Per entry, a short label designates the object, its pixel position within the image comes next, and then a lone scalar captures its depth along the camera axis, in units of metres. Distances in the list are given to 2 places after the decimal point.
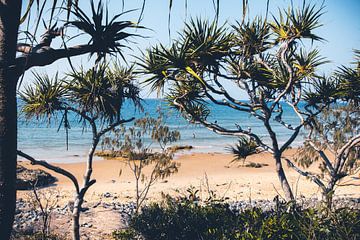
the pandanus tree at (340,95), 6.62
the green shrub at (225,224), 4.73
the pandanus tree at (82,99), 5.88
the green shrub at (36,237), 6.98
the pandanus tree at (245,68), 6.32
